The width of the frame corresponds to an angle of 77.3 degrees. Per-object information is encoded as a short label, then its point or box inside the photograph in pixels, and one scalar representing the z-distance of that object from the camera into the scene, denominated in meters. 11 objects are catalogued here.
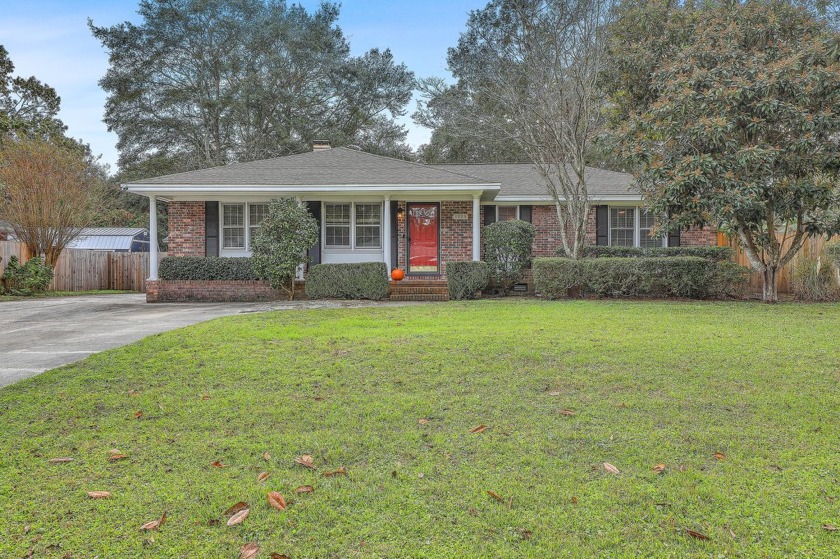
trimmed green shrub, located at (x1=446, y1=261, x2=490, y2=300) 12.09
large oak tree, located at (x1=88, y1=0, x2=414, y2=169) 27.44
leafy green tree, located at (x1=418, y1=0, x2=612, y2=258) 12.77
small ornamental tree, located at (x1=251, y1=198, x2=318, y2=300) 12.59
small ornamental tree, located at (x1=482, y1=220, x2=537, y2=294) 12.91
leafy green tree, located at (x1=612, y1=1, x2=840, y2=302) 9.85
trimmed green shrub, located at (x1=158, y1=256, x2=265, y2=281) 13.43
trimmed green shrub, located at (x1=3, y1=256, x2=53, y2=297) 16.20
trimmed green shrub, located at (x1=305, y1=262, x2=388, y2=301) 12.33
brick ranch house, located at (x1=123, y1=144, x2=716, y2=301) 13.40
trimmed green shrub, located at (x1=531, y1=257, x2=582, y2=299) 11.48
